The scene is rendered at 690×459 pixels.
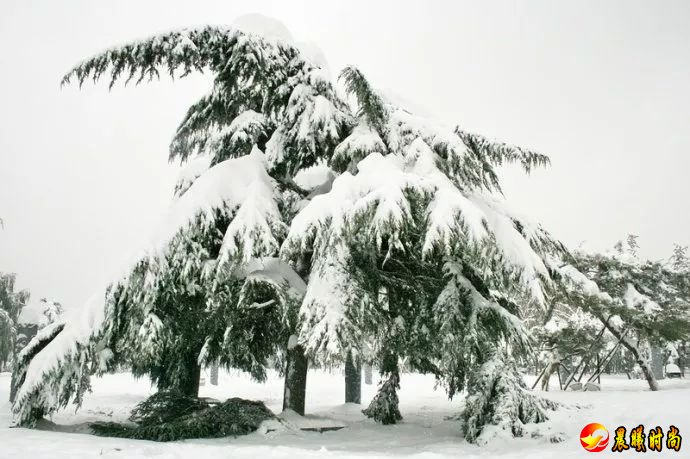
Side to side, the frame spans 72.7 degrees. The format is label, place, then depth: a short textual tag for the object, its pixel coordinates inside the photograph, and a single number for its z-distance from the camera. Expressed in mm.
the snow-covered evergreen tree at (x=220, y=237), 6496
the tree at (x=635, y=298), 13438
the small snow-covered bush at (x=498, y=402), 6727
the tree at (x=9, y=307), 21734
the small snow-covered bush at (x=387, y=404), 9070
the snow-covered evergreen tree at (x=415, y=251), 5633
